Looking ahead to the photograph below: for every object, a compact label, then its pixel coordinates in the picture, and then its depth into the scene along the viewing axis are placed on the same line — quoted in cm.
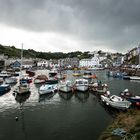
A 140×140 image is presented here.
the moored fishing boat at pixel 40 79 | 4181
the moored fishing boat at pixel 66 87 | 3030
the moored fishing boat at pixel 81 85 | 3084
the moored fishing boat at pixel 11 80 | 4155
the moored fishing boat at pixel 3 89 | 3088
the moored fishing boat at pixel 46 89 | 2873
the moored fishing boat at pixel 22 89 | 2810
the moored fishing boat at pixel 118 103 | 2017
